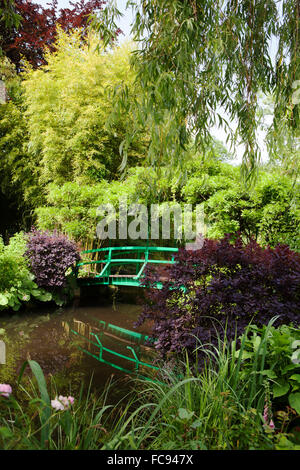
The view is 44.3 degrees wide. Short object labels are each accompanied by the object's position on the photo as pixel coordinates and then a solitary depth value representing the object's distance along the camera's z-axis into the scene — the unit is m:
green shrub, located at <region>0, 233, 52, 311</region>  6.27
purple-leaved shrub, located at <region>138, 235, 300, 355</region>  2.68
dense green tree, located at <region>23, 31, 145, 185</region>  9.33
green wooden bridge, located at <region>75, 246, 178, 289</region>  7.17
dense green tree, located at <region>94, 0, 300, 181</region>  2.42
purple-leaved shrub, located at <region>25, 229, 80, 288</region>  6.81
